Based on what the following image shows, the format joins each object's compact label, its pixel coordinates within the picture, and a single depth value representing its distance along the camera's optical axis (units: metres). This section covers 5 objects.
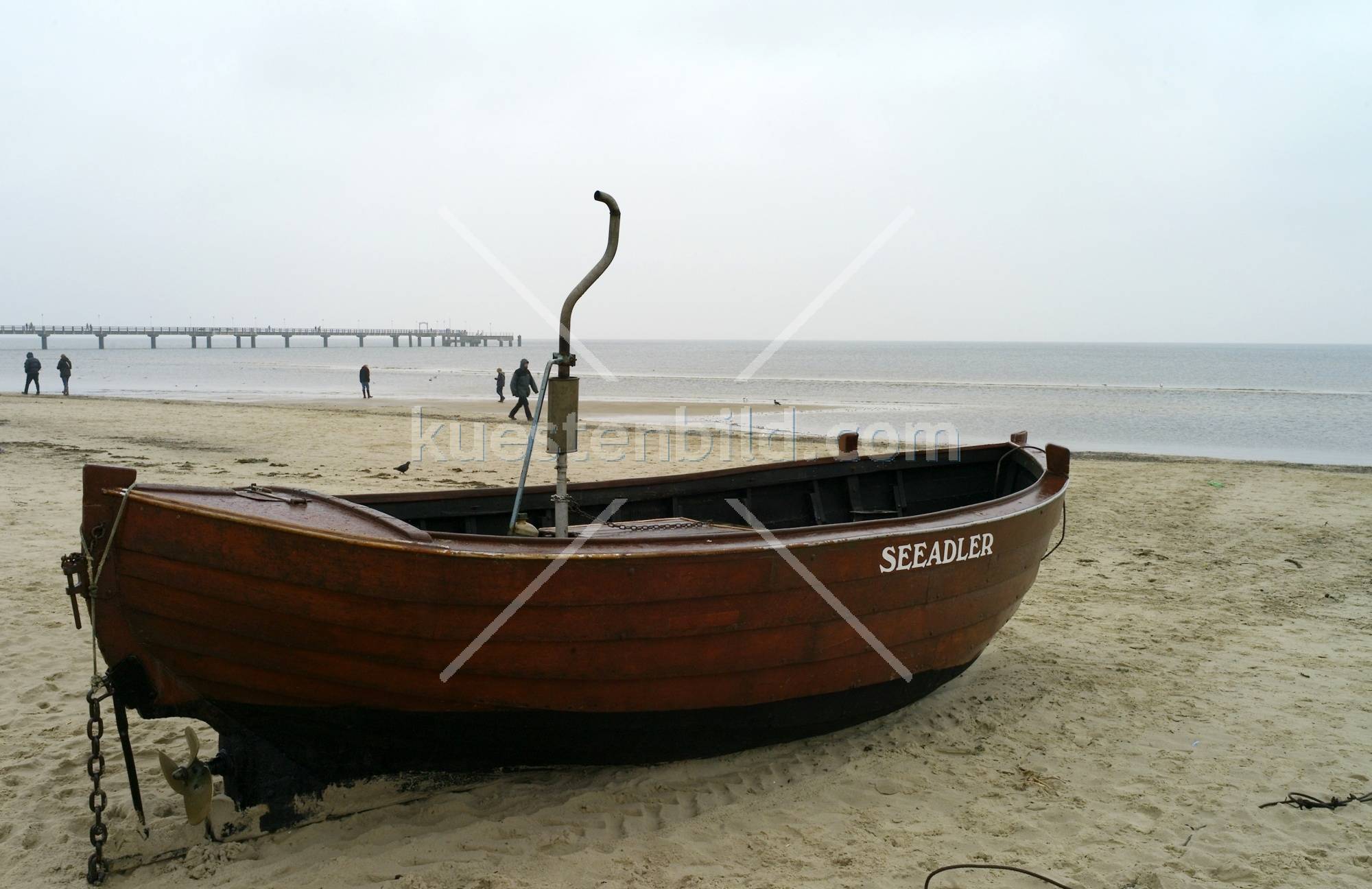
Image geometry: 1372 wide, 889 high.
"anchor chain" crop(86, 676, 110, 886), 3.19
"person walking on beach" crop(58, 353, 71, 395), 25.48
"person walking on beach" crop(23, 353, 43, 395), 25.94
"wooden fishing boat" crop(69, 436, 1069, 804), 3.24
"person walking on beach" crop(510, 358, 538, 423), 20.23
